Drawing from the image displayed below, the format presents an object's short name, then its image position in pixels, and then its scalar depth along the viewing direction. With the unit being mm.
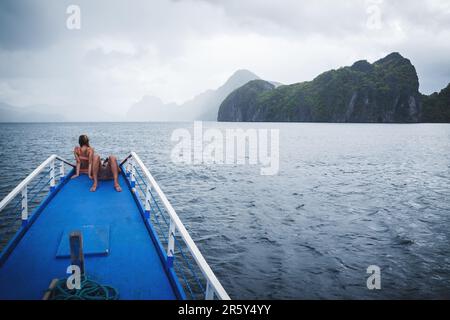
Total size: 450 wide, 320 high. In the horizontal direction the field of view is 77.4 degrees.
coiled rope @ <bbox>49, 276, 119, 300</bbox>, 3997
